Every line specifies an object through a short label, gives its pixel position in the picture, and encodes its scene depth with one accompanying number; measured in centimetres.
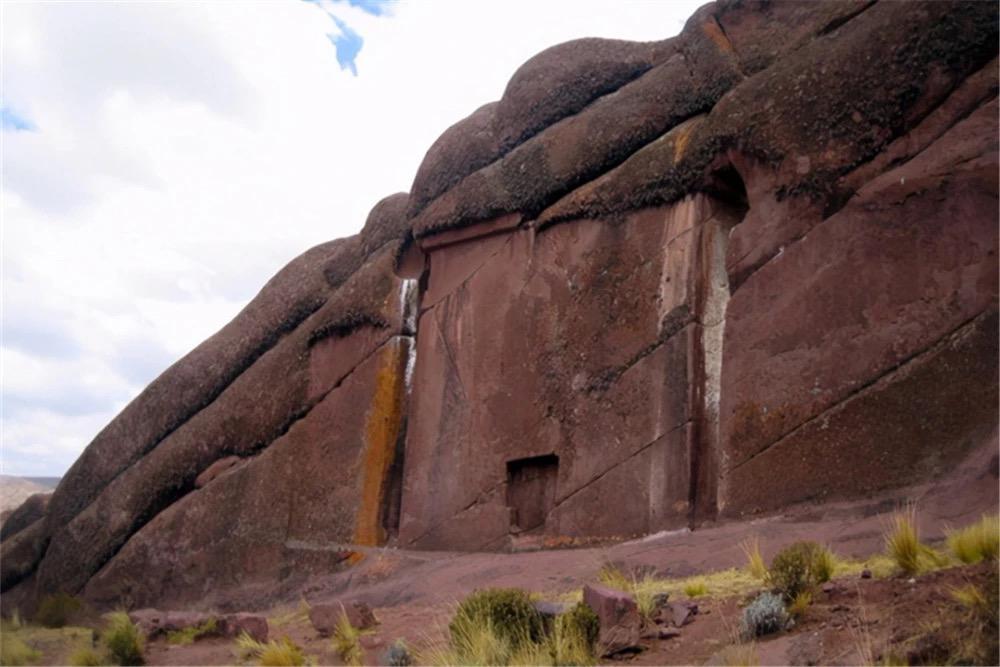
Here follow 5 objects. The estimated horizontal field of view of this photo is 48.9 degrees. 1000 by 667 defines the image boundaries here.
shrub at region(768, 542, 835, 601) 816
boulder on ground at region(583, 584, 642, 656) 823
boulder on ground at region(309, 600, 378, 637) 1110
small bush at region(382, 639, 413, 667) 932
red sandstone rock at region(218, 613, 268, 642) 1144
